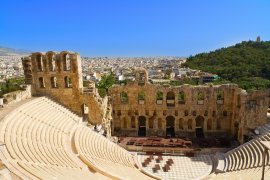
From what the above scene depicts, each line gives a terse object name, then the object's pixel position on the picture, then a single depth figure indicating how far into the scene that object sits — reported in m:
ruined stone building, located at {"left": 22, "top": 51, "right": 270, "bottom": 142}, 27.08
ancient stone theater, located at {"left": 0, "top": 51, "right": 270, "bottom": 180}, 16.05
